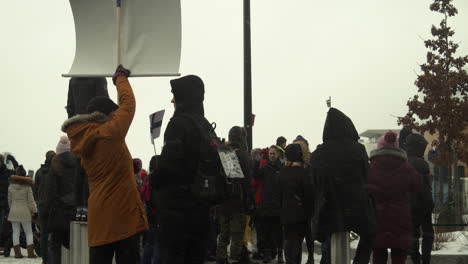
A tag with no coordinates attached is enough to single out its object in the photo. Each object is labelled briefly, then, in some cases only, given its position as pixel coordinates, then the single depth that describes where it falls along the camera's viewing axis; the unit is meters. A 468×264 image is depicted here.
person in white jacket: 16.45
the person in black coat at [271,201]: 13.55
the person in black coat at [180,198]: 6.85
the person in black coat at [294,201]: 11.23
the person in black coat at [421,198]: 11.01
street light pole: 17.41
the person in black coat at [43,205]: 12.00
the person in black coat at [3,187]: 16.93
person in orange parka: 7.12
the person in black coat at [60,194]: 10.48
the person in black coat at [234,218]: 12.35
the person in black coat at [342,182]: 9.33
